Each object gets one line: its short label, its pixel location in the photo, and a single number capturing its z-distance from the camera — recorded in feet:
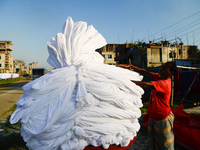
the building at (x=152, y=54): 85.46
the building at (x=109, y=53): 138.18
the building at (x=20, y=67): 241.43
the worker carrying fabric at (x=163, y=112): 7.24
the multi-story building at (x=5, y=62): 174.50
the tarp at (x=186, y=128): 9.83
